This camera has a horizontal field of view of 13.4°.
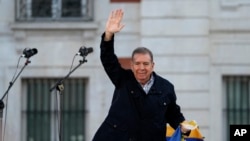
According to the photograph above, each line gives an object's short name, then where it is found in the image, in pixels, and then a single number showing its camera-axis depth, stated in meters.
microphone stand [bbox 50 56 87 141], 12.43
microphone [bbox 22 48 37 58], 12.48
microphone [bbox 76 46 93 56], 13.07
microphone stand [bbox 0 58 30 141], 11.26
